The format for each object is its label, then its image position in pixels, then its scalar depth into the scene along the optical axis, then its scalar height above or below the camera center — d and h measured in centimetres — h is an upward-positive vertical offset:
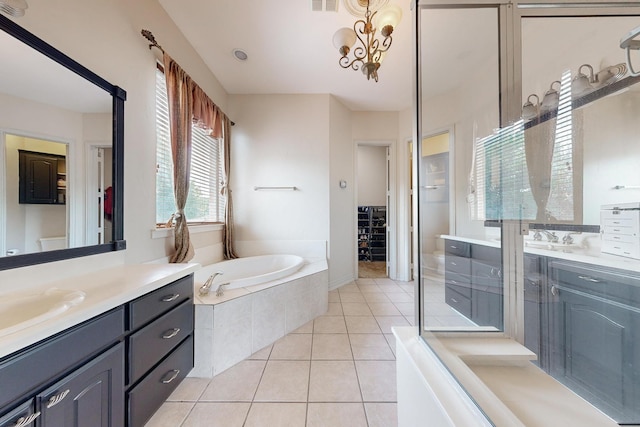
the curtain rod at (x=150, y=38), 161 +132
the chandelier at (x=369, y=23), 160 +143
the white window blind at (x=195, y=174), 187 +43
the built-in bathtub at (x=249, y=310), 150 -79
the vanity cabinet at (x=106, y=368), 62 -57
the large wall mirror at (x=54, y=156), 93 +30
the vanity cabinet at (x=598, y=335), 92 -58
